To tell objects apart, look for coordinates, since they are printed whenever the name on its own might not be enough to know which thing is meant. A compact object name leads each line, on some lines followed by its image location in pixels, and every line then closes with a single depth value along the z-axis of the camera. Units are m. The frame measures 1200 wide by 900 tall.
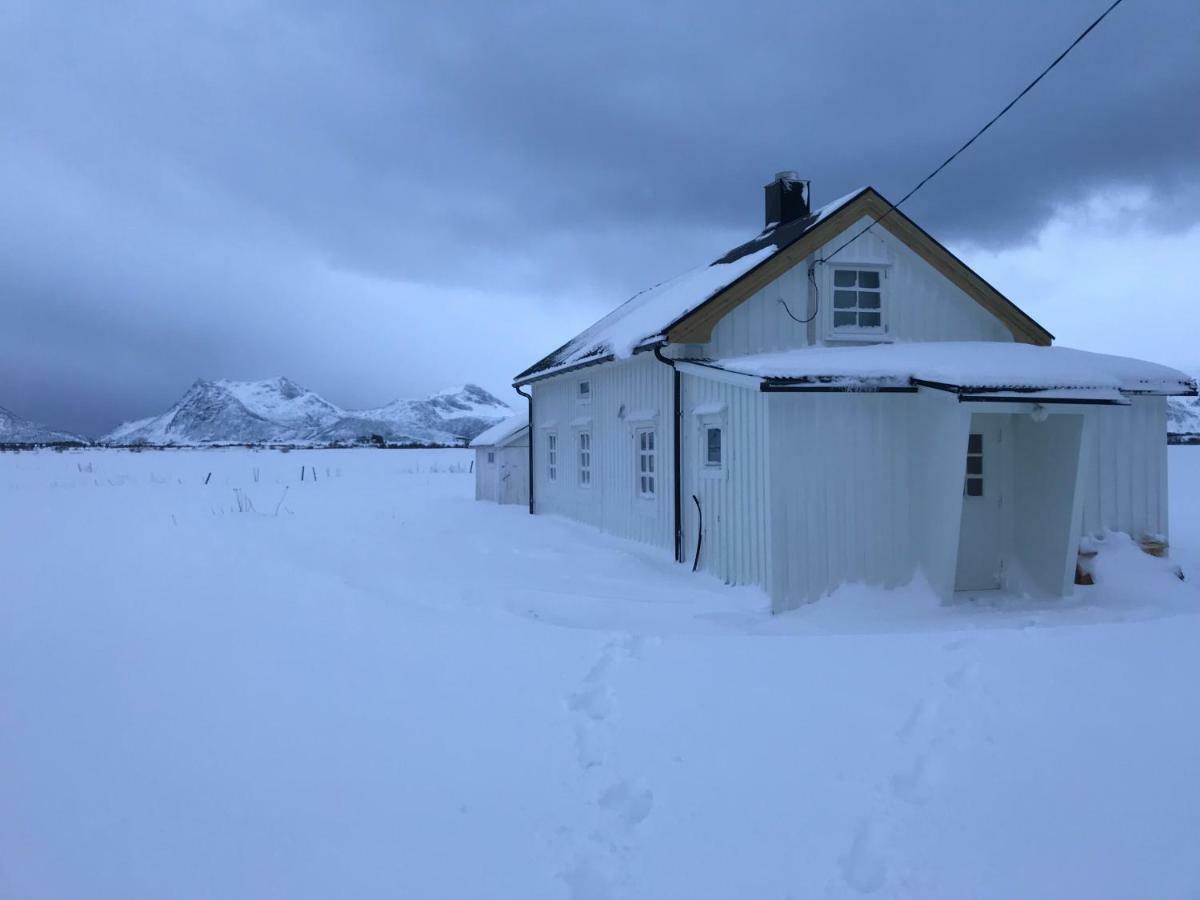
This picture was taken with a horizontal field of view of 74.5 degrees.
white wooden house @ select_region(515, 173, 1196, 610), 8.79
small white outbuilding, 20.25
